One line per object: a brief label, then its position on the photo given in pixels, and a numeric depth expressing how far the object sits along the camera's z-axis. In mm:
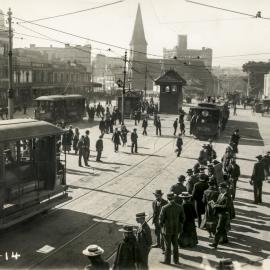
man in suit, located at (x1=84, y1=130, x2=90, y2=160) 19989
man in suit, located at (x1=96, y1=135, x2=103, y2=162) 21031
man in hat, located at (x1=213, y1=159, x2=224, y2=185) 13177
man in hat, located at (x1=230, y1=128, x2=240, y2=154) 23016
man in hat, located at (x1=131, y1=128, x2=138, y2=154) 23734
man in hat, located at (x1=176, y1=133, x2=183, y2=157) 22830
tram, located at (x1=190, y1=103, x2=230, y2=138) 30578
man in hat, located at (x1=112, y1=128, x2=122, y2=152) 23953
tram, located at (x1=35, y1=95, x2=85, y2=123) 35812
